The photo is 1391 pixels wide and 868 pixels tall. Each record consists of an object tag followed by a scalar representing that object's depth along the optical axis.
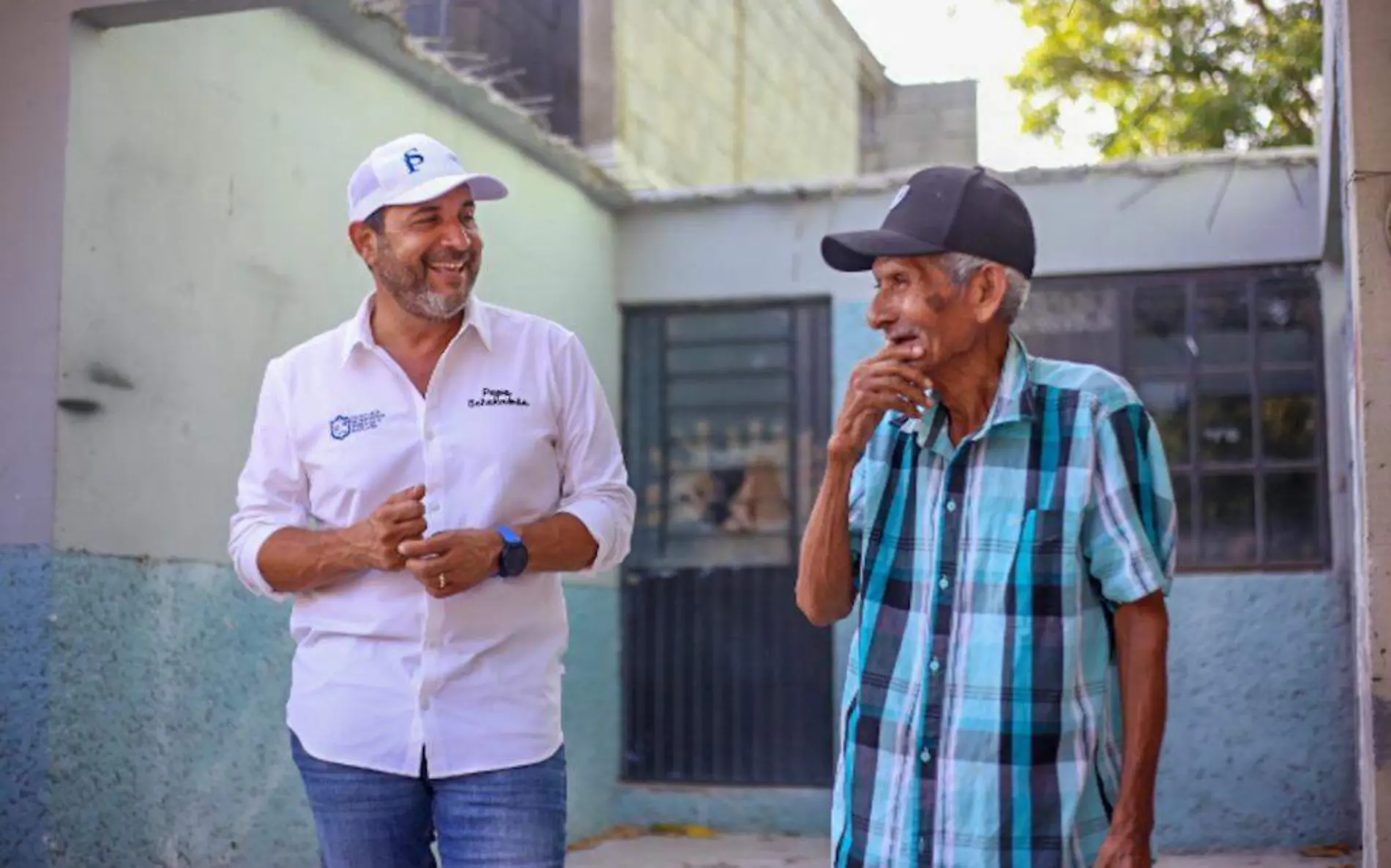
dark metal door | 9.23
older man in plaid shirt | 2.36
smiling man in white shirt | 2.78
